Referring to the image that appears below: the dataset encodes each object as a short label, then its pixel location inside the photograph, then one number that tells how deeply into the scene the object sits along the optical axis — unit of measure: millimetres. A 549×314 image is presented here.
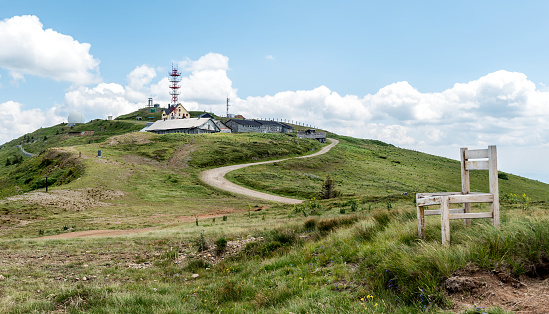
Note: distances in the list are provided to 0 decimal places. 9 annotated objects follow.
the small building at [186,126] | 109938
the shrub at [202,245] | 13500
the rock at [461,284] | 5594
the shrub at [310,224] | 14820
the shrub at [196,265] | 11297
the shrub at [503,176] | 69056
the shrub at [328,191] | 40344
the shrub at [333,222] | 13953
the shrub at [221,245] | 12938
